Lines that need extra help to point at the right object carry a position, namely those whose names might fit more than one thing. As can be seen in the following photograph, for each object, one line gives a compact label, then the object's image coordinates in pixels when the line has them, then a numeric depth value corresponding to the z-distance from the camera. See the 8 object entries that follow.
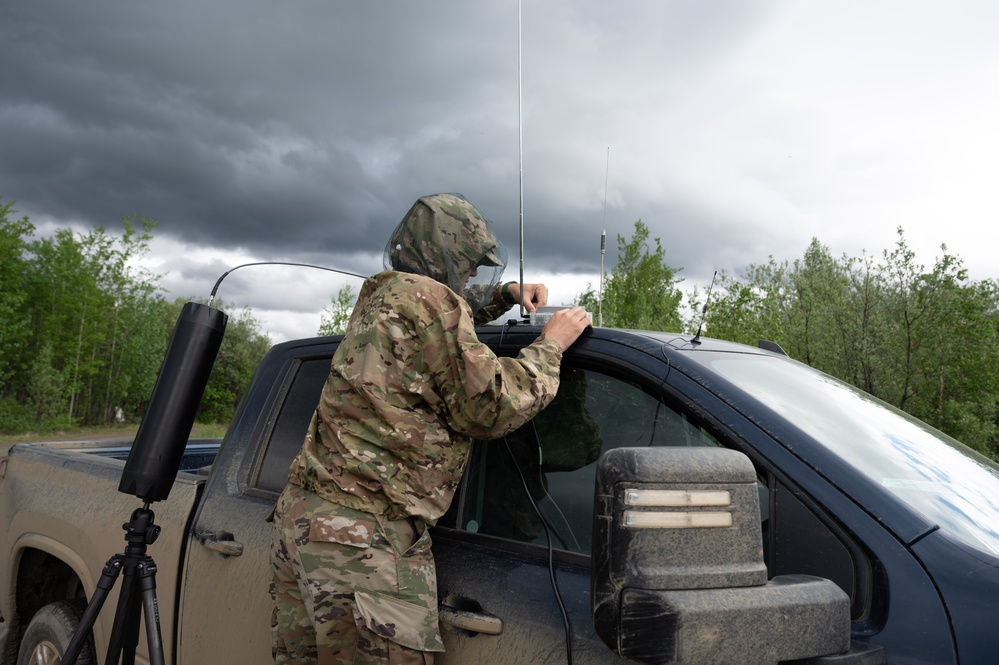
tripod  2.50
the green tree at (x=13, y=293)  28.95
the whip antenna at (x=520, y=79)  2.79
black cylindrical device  2.63
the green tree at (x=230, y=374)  45.44
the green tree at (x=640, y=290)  15.02
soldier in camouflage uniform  1.82
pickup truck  1.26
